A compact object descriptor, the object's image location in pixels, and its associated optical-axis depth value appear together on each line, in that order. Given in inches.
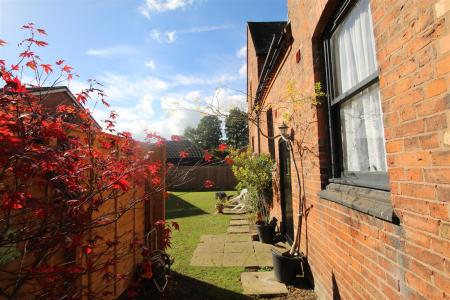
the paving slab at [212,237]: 306.7
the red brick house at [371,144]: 66.2
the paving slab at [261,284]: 175.4
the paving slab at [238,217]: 435.4
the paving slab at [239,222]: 392.3
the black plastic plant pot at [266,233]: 285.5
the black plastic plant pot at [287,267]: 186.2
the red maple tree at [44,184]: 79.1
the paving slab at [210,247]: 265.0
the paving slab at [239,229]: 343.9
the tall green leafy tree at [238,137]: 2386.8
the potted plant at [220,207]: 486.6
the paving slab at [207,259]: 230.1
